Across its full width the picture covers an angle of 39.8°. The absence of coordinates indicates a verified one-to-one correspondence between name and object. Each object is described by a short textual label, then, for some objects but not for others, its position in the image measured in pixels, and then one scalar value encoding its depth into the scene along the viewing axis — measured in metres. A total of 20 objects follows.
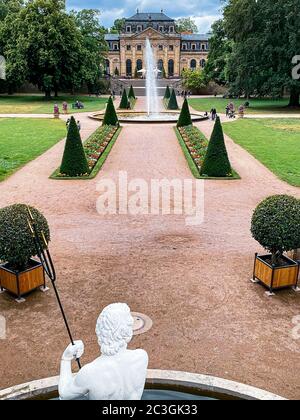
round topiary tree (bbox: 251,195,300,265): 8.41
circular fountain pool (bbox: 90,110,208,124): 35.41
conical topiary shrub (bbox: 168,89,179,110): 47.72
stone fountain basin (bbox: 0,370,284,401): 5.22
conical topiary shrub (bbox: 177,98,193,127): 30.80
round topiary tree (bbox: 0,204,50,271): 7.97
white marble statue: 3.35
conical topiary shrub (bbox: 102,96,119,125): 31.78
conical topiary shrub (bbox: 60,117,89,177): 18.27
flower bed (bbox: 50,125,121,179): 18.69
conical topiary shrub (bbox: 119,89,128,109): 46.97
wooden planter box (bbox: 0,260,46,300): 8.17
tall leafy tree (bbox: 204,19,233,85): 61.97
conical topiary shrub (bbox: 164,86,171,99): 58.25
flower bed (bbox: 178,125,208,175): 21.04
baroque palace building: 95.19
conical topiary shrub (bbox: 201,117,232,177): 18.28
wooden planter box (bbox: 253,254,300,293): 8.52
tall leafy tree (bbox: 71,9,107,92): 64.44
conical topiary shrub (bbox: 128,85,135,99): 56.41
